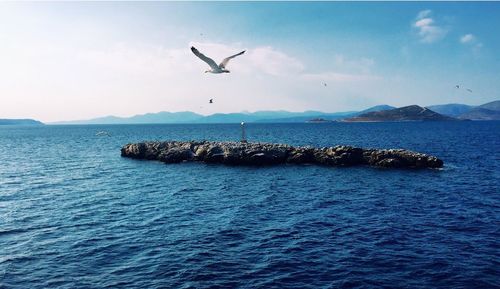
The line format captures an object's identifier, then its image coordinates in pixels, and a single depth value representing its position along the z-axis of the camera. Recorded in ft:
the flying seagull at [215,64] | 56.45
